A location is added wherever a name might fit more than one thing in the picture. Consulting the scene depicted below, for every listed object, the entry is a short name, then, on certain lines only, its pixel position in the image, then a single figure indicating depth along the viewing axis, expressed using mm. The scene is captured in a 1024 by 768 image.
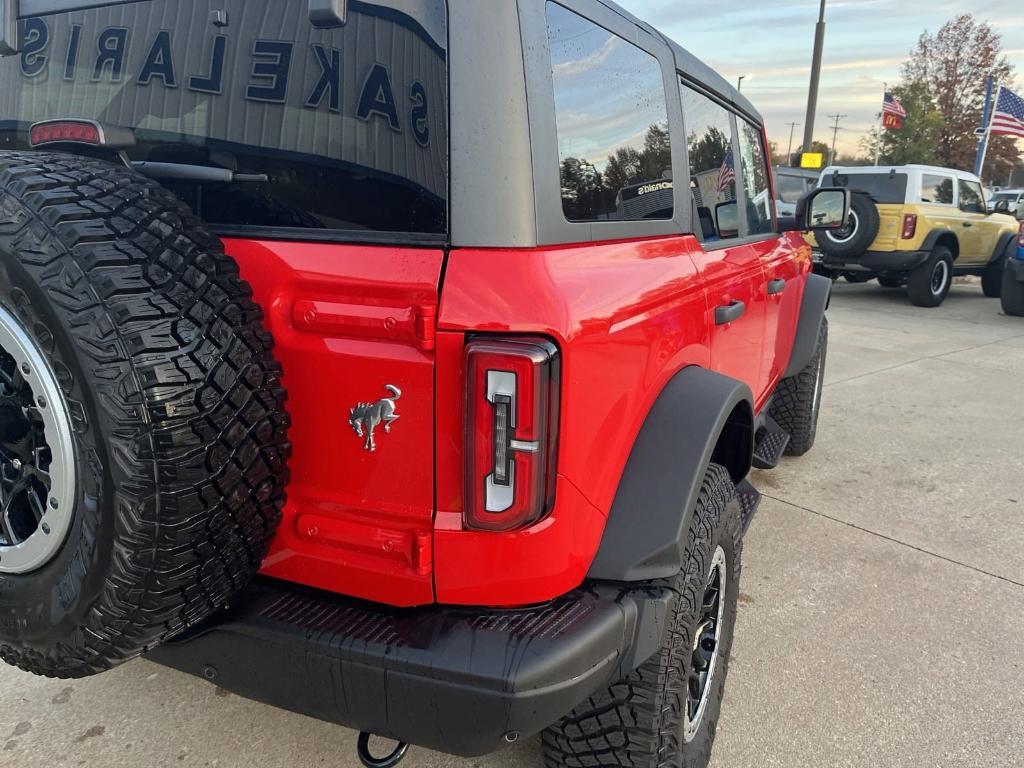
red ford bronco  1290
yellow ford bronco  10078
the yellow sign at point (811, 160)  15402
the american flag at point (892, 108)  19188
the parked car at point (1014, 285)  9797
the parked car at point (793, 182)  13227
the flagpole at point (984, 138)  19016
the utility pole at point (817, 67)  16984
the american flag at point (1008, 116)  15961
